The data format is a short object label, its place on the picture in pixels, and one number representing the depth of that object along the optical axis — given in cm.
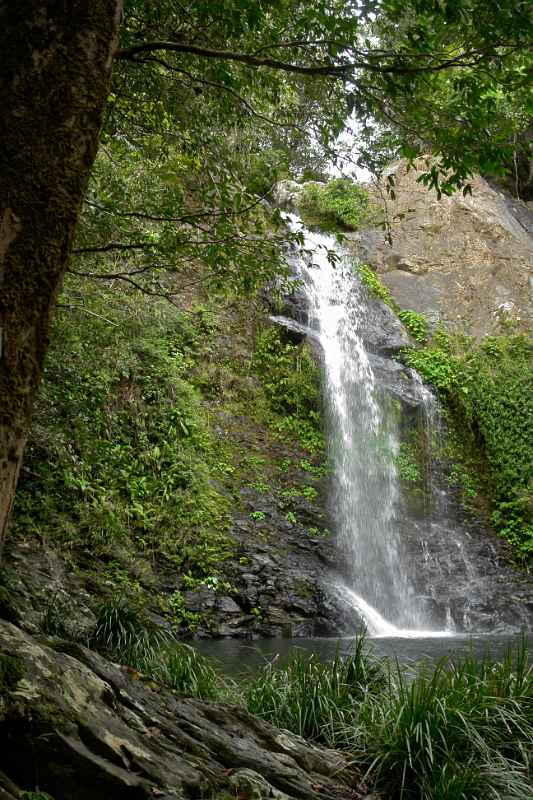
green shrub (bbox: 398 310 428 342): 1972
